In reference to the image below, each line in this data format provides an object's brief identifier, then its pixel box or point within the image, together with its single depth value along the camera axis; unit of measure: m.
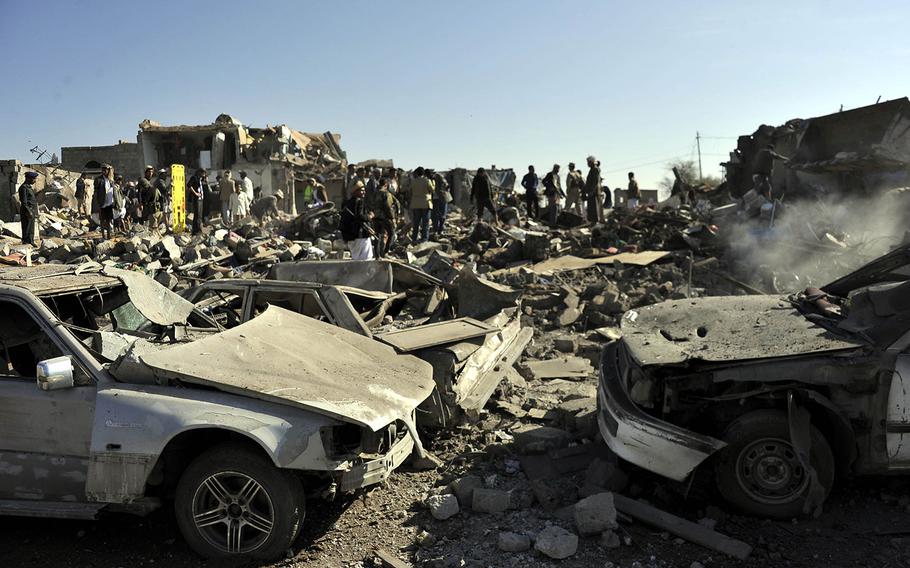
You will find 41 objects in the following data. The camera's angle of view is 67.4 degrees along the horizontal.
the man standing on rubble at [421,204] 15.75
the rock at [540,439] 5.04
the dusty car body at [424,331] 5.06
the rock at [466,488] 4.28
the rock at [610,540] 3.73
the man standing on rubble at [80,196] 22.79
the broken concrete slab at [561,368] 7.37
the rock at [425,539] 3.84
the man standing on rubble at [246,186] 22.19
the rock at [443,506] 4.11
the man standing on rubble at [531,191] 19.64
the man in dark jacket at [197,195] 18.89
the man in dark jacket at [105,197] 15.75
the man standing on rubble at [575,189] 20.39
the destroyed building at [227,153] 35.19
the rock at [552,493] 4.29
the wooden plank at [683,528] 3.66
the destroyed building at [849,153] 12.41
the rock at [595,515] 3.79
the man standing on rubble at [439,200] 17.48
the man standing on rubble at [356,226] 10.54
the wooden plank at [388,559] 3.59
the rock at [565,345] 8.42
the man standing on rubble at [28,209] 13.76
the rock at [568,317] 9.83
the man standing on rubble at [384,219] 13.65
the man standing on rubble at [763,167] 15.85
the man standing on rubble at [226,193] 20.77
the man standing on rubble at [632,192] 22.54
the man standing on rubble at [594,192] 18.39
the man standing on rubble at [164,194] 19.06
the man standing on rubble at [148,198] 18.89
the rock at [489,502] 4.17
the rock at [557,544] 3.62
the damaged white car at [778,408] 3.87
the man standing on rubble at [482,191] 18.03
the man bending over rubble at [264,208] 23.36
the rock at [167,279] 12.33
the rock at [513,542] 3.71
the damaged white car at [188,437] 3.50
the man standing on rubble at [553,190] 19.18
